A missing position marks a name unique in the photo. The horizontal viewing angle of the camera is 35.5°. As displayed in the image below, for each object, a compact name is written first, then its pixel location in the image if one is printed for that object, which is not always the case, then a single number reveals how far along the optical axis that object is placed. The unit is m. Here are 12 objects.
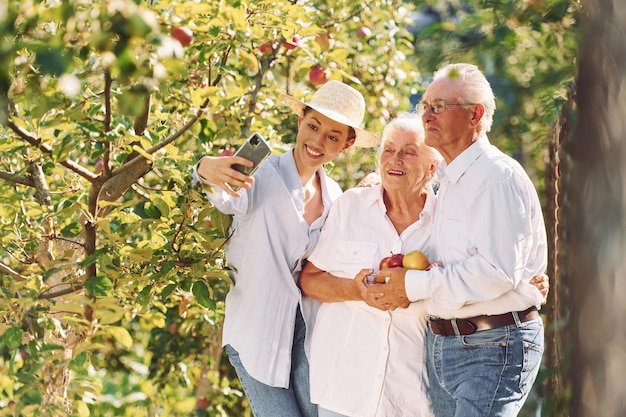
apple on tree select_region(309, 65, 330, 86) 4.76
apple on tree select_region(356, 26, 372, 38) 5.29
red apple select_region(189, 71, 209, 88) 4.02
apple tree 2.67
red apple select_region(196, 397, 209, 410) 5.48
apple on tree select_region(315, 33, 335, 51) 5.06
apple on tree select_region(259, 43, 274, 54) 4.55
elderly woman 3.13
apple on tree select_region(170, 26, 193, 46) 3.00
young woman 3.28
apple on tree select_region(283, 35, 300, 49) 4.56
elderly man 2.83
